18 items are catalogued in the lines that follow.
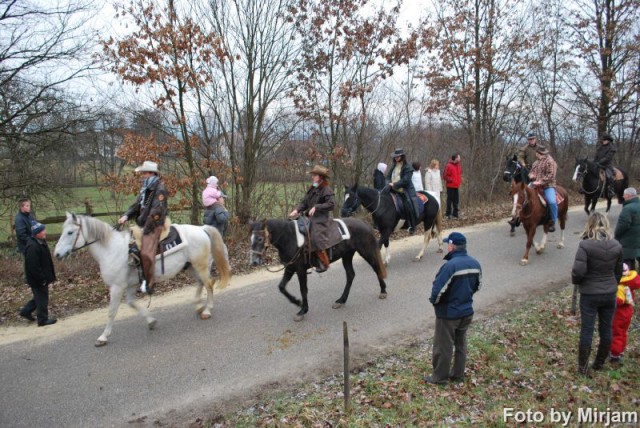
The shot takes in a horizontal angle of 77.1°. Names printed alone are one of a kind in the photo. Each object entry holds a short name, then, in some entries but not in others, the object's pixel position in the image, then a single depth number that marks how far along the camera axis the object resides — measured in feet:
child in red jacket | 16.93
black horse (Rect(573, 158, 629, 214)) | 44.06
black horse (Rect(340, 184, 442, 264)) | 29.68
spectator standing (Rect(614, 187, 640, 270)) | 22.75
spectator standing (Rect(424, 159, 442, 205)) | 46.11
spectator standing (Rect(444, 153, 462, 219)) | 48.26
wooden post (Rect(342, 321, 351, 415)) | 13.17
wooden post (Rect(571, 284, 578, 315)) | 22.25
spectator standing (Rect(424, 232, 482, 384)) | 15.03
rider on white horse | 20.13
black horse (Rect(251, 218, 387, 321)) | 19.62
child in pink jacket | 32.04
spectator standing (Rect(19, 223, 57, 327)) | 21.81
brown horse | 31.89
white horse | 19.44
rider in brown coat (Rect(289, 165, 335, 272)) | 21.68
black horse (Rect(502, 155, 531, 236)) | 32.91
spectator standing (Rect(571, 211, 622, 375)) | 15.90
